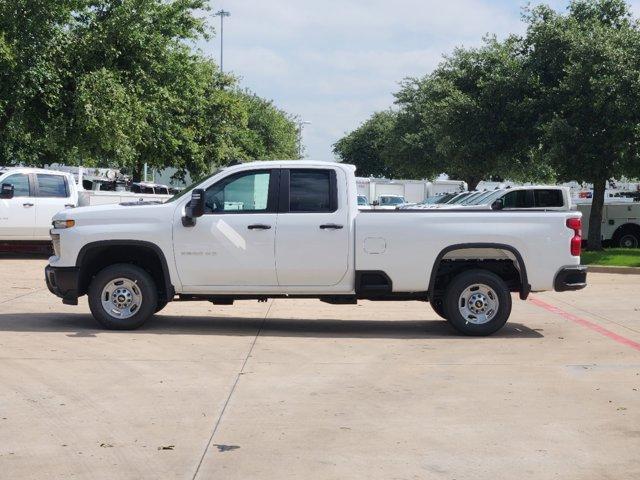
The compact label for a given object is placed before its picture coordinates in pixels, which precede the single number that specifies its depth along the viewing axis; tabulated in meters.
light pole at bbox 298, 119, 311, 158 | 112.34
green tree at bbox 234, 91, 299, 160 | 70.57
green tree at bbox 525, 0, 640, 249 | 25.16
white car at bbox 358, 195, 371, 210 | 49.54
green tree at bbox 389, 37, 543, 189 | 28.80
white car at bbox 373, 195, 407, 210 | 58.19
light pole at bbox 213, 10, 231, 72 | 75.06
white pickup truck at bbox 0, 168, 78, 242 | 22.67
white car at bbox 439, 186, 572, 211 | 25.91
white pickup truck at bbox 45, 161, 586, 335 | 11.59
